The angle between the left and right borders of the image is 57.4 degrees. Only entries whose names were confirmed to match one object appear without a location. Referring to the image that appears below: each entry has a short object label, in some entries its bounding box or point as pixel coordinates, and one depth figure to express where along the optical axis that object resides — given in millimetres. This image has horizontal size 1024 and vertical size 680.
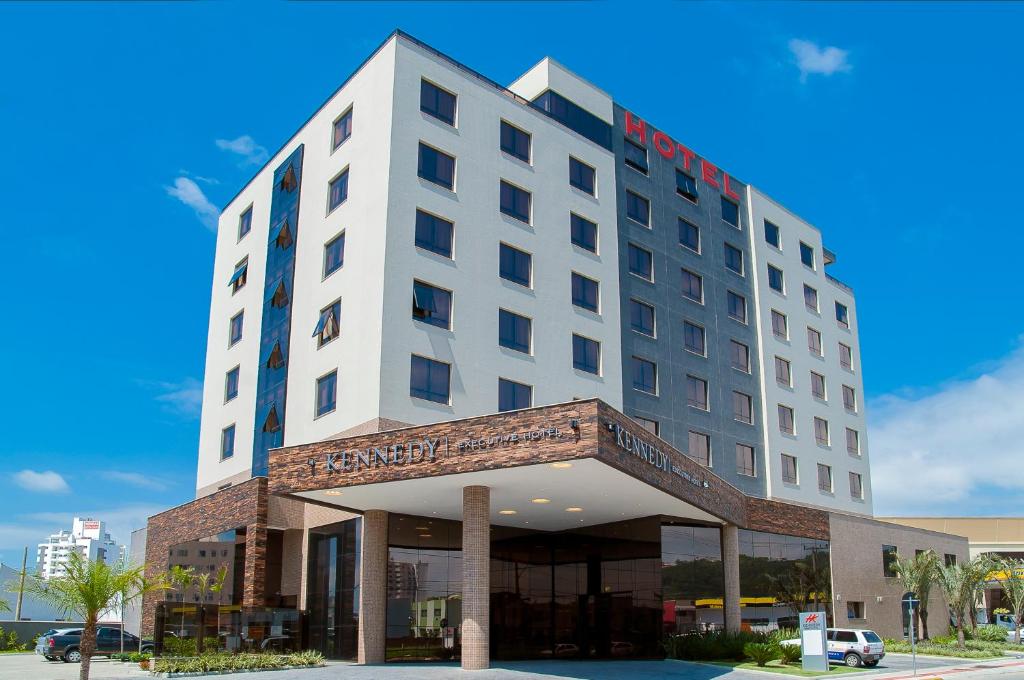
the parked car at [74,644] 43625
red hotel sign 49906
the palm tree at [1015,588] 52781
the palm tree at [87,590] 25047
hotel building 31516
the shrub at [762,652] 33906
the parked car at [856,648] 37938
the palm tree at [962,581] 49906
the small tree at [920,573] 51931
